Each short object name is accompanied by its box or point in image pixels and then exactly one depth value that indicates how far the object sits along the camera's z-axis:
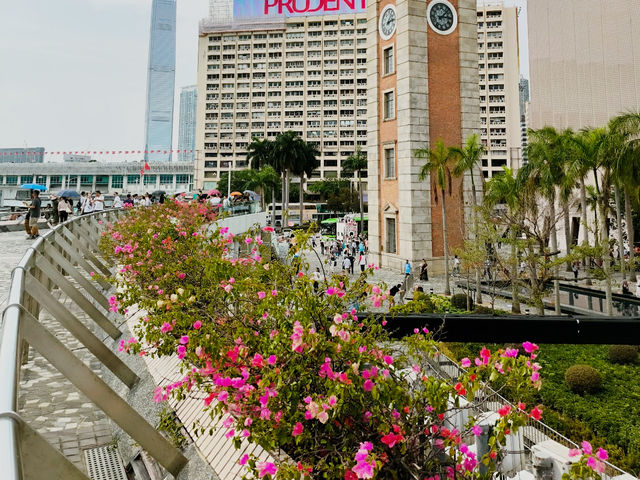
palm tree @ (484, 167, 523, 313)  16.94
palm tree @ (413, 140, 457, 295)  24.05
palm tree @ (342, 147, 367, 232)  64.00
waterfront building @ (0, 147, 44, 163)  179.10
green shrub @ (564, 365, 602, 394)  11.51
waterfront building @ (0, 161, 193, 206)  88.75
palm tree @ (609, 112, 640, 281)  20.91
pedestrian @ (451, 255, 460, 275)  25.97
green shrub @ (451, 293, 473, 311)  20.02
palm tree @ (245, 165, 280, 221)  67.62
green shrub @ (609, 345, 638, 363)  13.90
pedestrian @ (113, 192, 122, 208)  21.59
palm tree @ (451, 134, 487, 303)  23.17
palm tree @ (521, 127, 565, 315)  21.17
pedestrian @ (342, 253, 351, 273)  26.58
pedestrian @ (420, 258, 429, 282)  25.34
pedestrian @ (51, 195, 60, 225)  17.41
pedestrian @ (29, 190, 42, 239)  14.83
